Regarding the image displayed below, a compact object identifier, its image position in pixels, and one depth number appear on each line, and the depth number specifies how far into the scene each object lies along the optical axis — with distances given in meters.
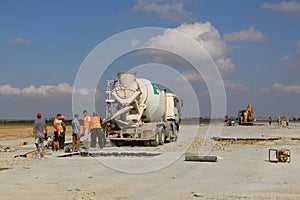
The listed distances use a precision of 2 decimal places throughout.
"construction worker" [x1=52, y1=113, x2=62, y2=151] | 19.31
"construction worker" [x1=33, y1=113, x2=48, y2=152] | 17.03
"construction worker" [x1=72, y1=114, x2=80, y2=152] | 18.28
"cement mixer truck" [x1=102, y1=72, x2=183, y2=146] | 21.27
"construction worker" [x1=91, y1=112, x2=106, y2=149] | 19.84
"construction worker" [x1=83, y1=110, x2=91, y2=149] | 19.91
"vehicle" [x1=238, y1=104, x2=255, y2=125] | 63.75
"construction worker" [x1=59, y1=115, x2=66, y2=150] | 19.52
